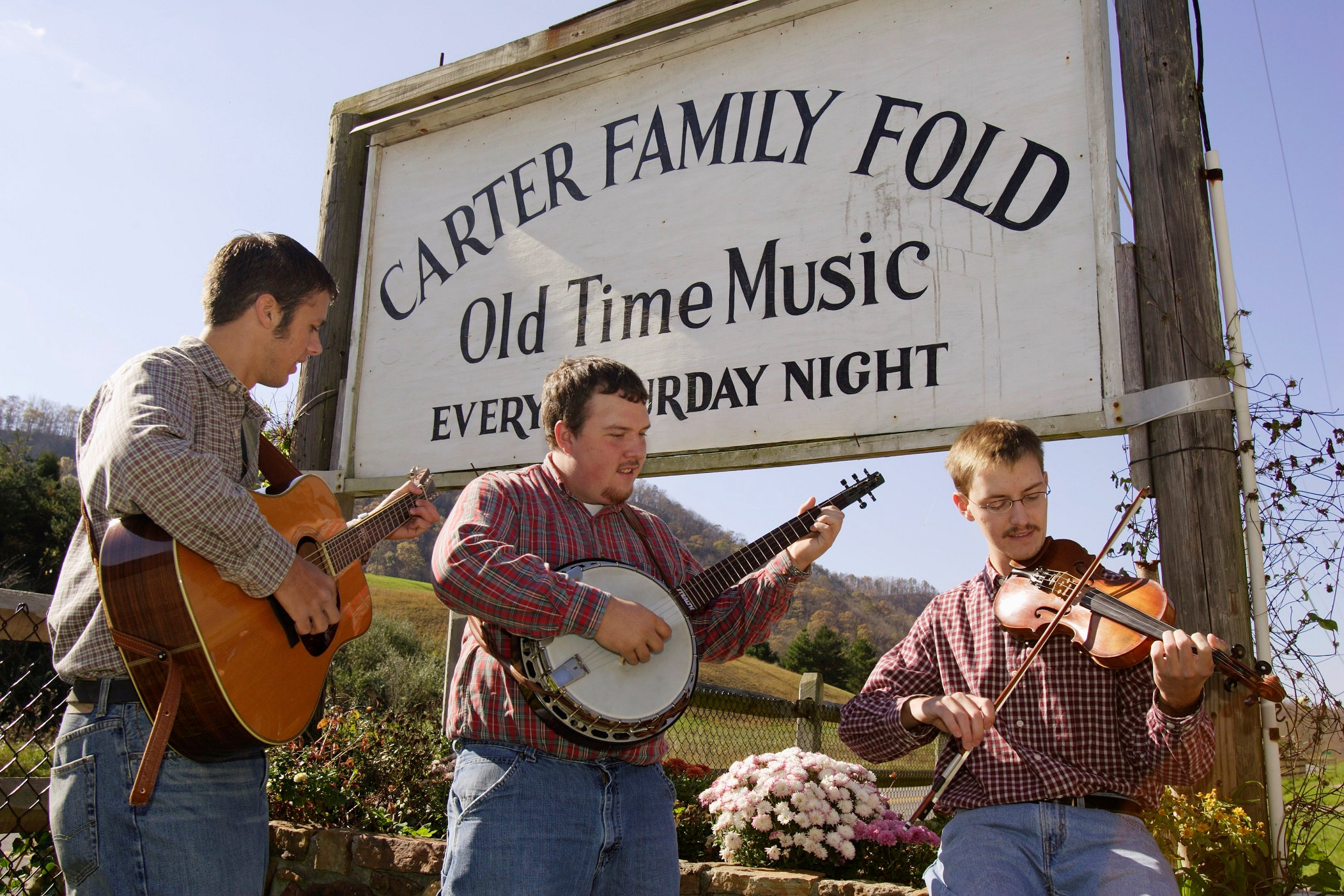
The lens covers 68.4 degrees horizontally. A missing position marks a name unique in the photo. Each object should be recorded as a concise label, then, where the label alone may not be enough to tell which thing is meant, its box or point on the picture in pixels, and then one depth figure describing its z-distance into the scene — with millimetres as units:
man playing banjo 2217
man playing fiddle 2096
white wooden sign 3480
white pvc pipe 2812
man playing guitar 2133
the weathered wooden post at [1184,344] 2930
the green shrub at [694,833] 4145
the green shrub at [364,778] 4406
